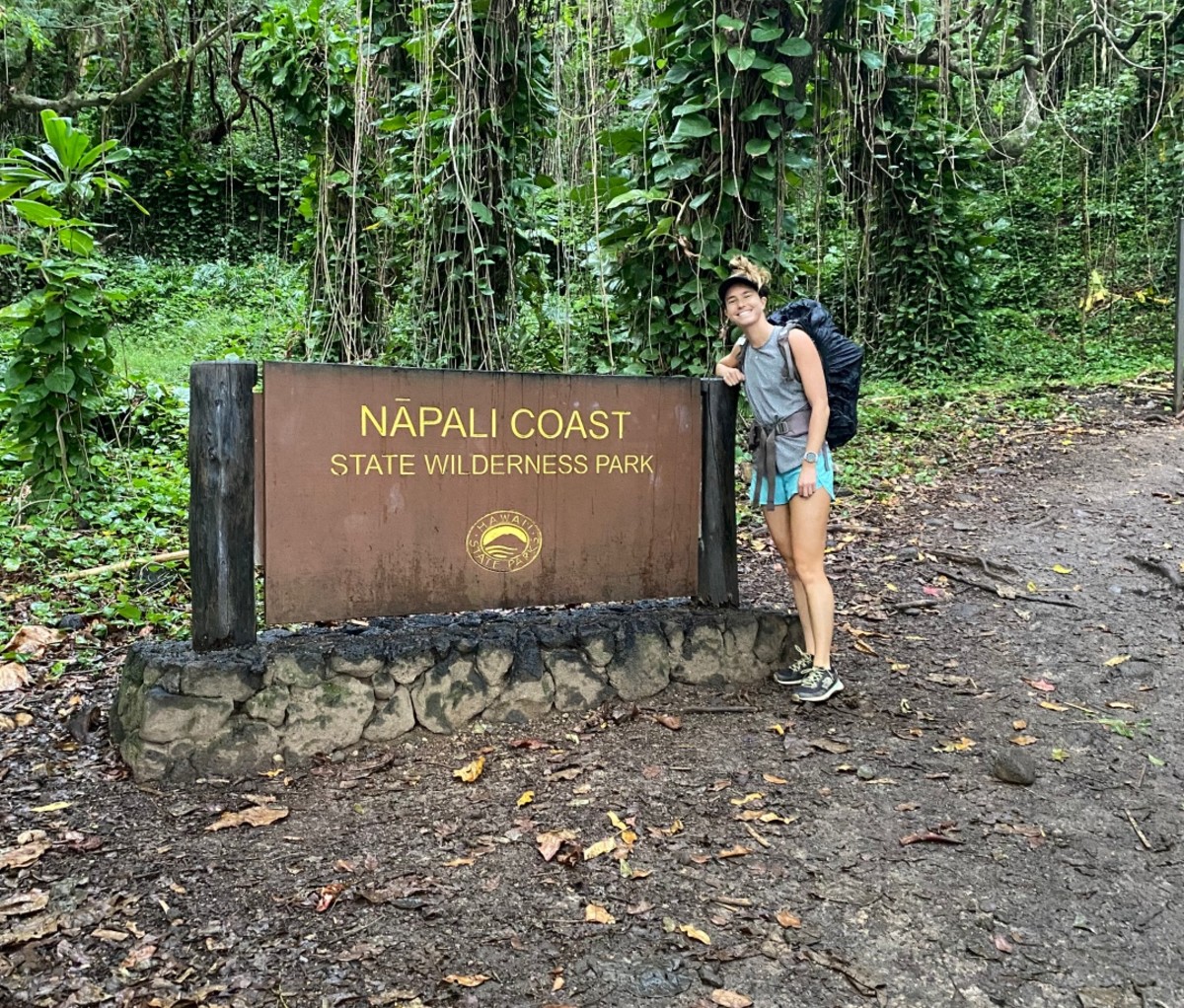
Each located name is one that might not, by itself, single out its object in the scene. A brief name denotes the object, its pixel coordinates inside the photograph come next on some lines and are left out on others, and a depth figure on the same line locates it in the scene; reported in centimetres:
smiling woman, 337
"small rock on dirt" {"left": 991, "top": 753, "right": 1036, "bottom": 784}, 310
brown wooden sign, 322
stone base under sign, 308
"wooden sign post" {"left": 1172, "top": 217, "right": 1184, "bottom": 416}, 823
